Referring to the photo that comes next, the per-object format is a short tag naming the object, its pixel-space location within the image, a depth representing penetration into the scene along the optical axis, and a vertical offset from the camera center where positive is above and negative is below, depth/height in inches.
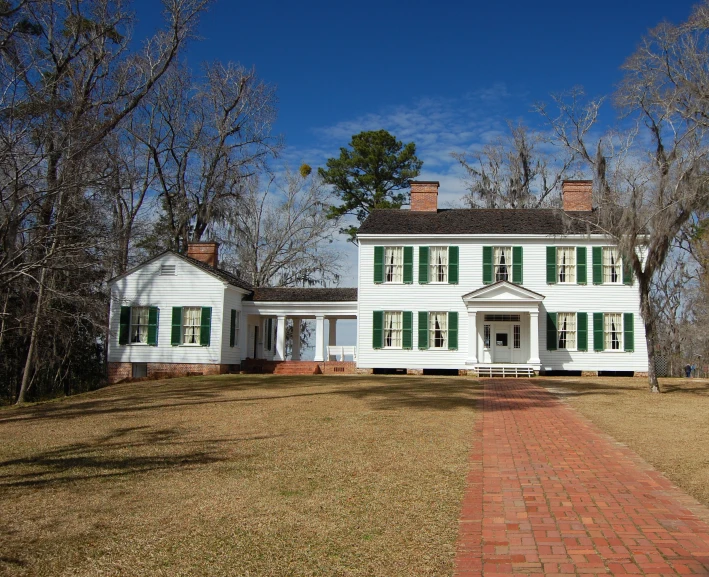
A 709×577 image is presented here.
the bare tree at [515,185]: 1493.6 +386.5
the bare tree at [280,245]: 1501.0 +234.3
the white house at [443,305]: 1008.2 +67.1
